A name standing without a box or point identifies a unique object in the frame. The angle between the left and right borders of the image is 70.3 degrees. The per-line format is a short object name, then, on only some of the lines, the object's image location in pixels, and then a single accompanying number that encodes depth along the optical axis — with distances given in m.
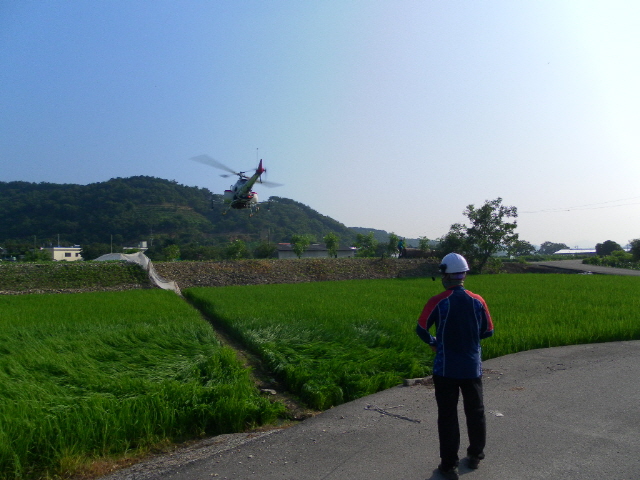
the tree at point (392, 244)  41.75
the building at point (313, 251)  50.56
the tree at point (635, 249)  40.55
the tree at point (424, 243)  37.11
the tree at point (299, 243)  38.16
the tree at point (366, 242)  46.54
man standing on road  3.45
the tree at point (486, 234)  28.34
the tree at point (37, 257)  38.91
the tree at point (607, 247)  54.75
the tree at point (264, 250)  35.41
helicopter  20.08
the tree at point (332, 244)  39.59
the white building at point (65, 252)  54.88
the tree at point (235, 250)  33.38
